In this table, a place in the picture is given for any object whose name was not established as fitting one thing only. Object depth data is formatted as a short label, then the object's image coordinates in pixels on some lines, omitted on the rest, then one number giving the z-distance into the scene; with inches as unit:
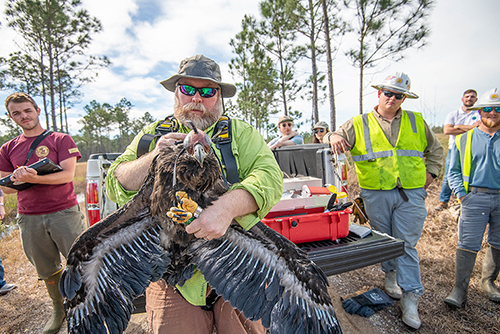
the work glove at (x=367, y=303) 127.9
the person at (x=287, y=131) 236.2
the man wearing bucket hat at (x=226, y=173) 59.4
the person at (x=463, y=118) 221.1
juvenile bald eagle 58.5
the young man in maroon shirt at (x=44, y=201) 128.8
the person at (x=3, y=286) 165.3
